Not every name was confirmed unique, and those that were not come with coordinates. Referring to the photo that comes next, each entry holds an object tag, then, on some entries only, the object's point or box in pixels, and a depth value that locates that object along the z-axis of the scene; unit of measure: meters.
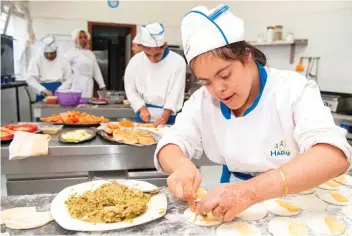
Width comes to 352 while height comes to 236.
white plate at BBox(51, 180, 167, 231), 0.86
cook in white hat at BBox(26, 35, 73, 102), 4.40
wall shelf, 3.83
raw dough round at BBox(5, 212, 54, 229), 0.87
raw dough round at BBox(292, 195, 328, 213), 1.01
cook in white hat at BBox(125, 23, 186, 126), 2.59
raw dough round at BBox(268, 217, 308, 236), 0.86
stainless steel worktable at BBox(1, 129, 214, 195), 1.75
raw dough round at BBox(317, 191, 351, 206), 1.07
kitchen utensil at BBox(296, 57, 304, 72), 3.86
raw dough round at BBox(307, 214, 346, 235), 0.87
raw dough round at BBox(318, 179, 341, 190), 1.21
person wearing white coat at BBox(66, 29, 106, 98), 4.78
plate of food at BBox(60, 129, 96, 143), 1.82
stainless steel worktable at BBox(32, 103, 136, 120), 3.14
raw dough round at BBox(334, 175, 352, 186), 1.30
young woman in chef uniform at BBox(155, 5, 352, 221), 0.89
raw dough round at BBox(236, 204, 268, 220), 0.94
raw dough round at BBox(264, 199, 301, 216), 0.98
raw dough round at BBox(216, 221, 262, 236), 0.86
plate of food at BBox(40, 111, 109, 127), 2.23
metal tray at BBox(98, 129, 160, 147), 1.87
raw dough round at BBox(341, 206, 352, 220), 0.97
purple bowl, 3.00
